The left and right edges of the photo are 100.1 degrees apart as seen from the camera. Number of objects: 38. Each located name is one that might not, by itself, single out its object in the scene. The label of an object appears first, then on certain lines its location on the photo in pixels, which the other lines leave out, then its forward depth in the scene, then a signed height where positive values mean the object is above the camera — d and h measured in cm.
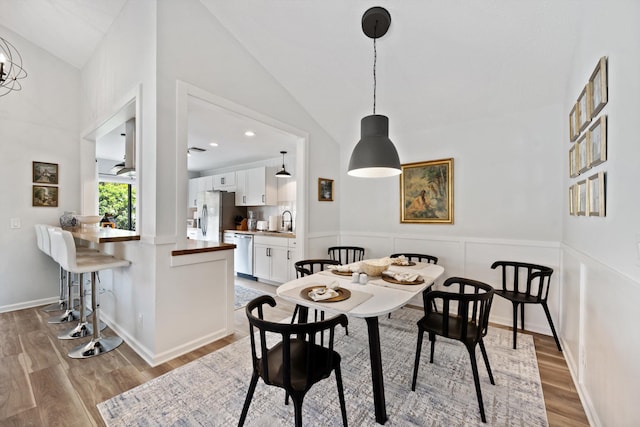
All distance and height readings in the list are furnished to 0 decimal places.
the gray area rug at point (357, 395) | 162 -125
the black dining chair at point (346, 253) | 393 -64
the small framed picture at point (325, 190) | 403 +36
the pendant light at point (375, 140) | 213 +60
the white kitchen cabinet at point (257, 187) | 548 +54
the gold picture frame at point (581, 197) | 181 +12
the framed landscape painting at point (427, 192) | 337 +28
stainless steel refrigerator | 566 -1
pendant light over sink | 497 +72
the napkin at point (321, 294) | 171 -53
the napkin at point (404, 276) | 214 -52
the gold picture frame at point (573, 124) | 204 +71
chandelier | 332 +179
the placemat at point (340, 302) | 161 -56
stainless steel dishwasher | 495 -79
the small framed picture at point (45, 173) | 356 +54
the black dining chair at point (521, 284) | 245 -75
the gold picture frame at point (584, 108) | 170 +71
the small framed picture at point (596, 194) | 148 +11
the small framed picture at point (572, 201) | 214 +10
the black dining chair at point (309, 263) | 261 -53
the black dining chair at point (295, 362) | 119 -79
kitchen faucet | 551 -17
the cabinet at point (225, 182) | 609 +73
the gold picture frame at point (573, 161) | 208 +43
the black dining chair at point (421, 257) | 321 -55
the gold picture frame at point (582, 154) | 178 +42
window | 650 +26
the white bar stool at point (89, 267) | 225 -48
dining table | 160 -56
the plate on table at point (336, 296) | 172 -55
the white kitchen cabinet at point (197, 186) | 684 +71
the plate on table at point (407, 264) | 274 -53
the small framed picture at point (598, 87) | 143 +72
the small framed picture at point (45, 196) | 357 +23
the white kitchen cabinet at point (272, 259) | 437 -78
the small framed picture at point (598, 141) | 145 +42
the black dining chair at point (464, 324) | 167 -81
